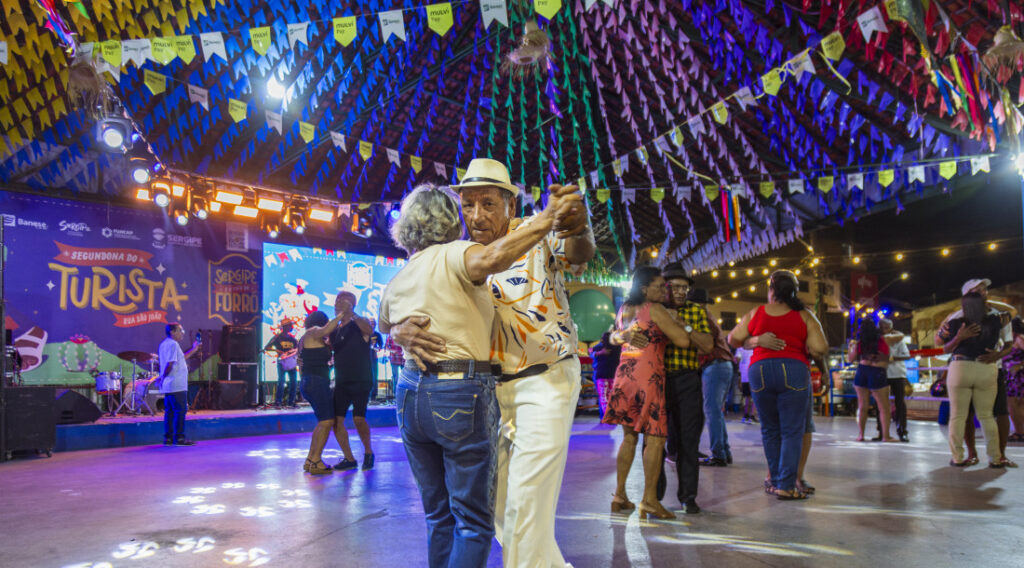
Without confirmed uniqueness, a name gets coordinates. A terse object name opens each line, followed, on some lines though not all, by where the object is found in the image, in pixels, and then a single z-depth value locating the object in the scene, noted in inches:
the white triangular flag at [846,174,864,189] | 406.3
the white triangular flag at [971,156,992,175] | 378.3
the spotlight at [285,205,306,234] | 530.1
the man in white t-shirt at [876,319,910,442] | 323.3
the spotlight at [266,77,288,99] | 410.6
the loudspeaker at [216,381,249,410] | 490.6
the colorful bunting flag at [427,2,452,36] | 247.3
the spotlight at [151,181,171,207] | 449.6
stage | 332.2
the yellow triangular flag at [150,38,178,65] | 254.5
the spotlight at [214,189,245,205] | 490.3
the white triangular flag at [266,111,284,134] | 351.6
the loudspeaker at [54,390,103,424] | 346.9
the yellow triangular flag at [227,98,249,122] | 319.0
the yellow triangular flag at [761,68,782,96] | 298.7
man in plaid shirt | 153.9
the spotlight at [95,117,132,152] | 354.9
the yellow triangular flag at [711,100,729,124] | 332.8
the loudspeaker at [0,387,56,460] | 282.8
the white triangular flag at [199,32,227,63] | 260.5
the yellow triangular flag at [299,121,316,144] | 365.4
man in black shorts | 223.1
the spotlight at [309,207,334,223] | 541.6
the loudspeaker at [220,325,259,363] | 515.8
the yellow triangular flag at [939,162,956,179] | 377.7
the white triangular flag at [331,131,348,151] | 391.8
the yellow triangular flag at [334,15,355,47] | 256.1
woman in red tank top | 163.9
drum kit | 434.9
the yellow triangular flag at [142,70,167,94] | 284.6
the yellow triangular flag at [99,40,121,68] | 250.8
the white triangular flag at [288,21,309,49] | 258.8
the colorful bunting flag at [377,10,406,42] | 248.8
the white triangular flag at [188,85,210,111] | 317.2
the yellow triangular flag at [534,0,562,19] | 230.2
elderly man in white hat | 84.0
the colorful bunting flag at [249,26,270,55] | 257.1
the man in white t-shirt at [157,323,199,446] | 326.6
